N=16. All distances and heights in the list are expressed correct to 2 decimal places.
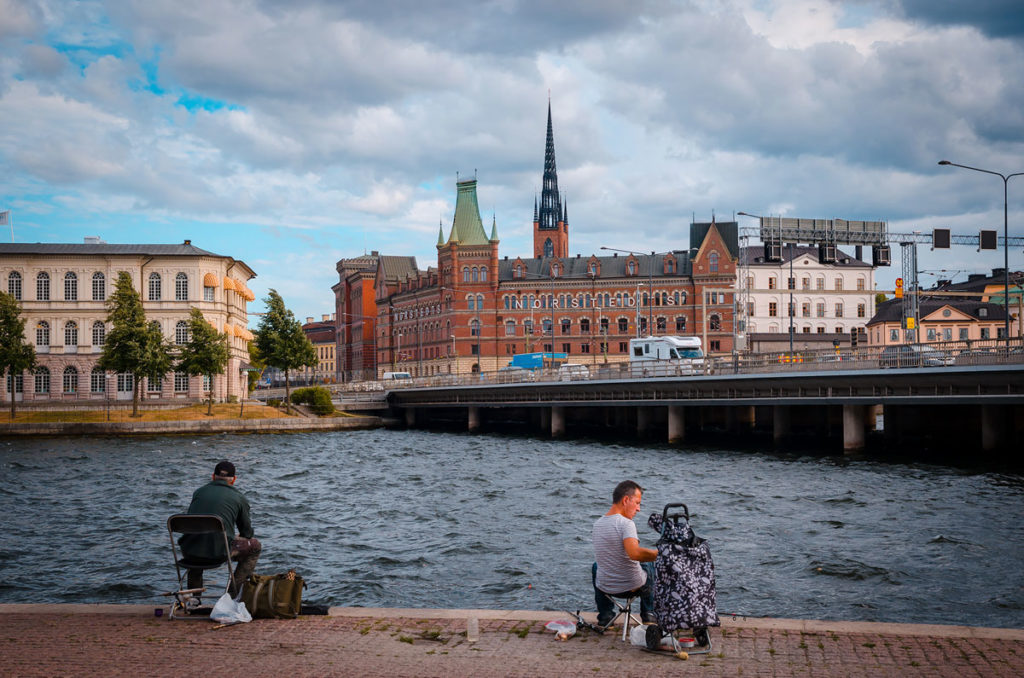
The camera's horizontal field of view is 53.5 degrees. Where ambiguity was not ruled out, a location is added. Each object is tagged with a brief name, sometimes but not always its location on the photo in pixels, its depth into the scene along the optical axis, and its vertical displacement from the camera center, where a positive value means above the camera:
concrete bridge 42.72 -2.30
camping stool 11.53 -2.77
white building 134.62 +9.10
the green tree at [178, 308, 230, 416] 75.81 +1.64
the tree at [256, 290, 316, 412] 89.00 +2.86
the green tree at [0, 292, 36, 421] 70.56 +2.36
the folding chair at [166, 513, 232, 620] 12.44 -1.97
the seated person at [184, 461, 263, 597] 12.59 -1.94
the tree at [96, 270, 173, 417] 71.75 +2.32
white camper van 66.44 +1.13
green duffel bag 12.25 -2.73
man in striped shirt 11.73 -2.26
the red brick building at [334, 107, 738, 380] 125.00 +8.69
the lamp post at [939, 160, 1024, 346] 44.38 +6.18
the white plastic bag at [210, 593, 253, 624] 12.05 -2.85
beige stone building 82.94 +6.04
